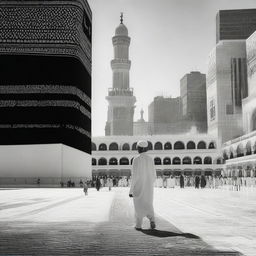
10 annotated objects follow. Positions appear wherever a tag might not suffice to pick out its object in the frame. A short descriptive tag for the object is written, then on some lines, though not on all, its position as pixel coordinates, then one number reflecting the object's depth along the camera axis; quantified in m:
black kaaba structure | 48.28
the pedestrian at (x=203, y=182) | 37.56
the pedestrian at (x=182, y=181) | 38.84
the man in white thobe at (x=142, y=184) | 7.71
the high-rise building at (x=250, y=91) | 80.75
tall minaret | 138.25
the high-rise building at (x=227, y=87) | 99.06
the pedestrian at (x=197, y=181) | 37.34
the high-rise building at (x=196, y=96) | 157.62
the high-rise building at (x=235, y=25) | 139.88
